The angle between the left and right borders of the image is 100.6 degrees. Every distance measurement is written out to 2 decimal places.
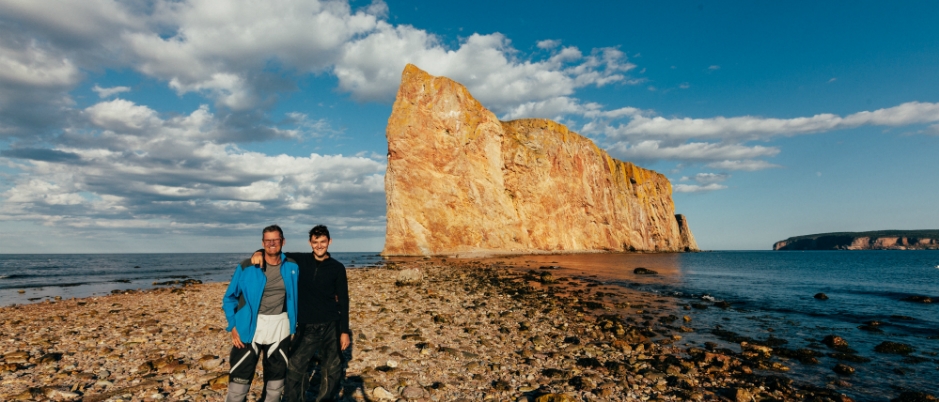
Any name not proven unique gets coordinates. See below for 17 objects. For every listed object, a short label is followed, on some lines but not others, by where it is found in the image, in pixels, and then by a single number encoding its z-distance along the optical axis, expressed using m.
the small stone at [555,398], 5.90
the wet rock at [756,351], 8.99
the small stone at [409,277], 21.05
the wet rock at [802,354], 8.79
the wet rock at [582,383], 6.55
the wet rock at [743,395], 6.28
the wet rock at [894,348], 9.90
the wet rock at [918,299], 19.65
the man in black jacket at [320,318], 4.91
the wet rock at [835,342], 10.27
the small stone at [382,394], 5.97
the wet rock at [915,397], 6.63
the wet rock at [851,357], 9.01
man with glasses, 4.48
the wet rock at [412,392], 6.11
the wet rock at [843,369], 8.03
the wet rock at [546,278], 24.58
